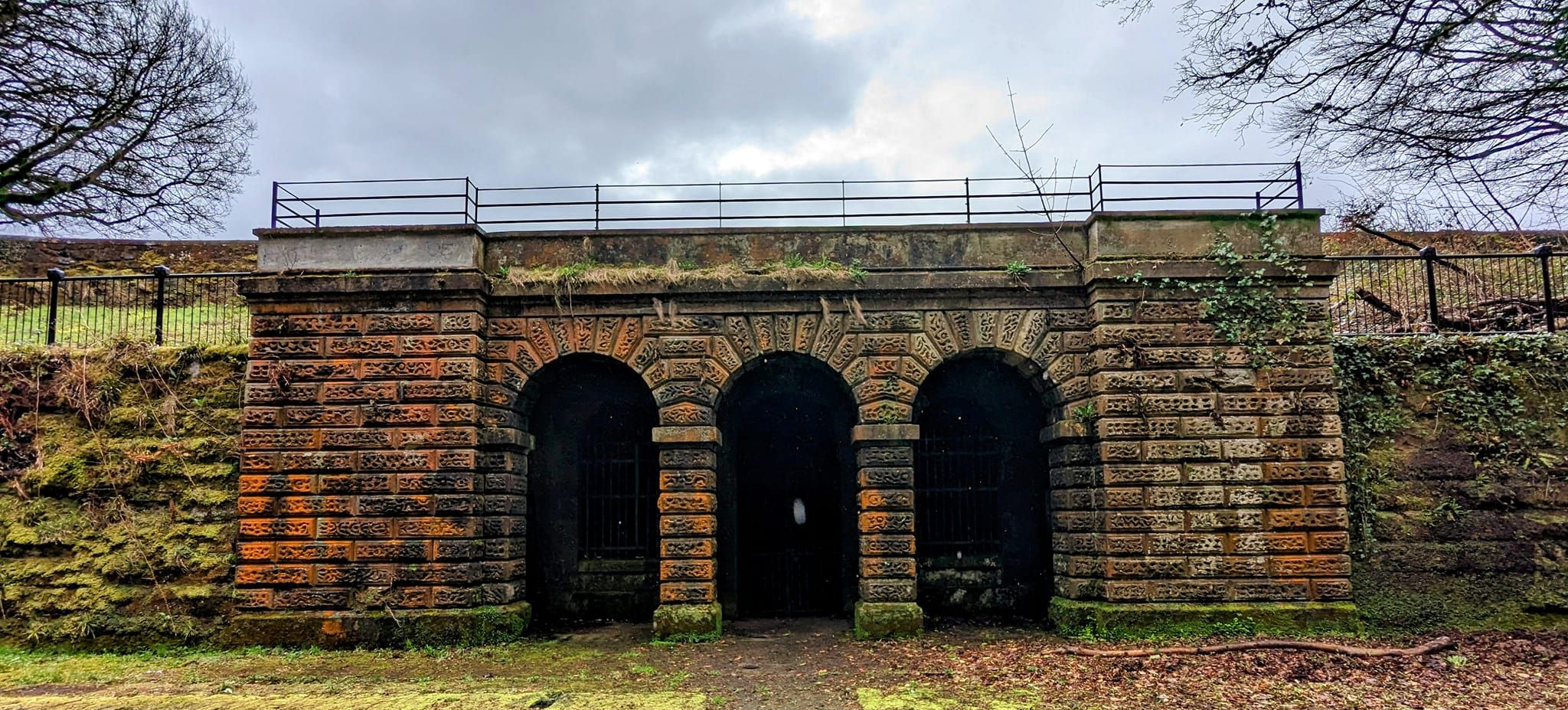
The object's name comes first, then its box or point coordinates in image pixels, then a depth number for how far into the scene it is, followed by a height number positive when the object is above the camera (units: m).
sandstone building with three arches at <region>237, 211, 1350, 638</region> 10.39 +0.60
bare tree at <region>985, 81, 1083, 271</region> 11.09 +2.80
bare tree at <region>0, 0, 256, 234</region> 11.77 +5.08
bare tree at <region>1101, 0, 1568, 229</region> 8.66 +3.74
